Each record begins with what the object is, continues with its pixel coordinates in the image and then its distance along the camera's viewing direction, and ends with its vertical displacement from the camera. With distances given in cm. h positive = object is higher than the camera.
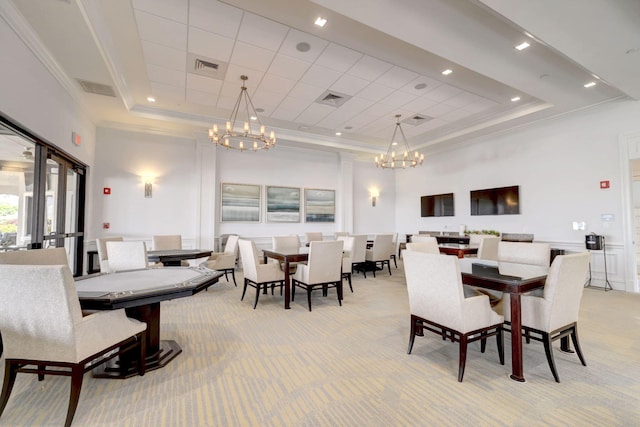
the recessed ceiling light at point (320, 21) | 337 +230
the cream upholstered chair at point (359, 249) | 591 -63
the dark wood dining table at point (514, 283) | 229 -53
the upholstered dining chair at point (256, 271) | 420 -77
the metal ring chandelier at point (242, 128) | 487 +202
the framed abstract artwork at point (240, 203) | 762 +43
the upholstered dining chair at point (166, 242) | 573 -47
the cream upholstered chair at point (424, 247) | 370 -36
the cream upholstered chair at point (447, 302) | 228 -69
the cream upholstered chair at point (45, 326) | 170 -65
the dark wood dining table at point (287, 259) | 419 -59
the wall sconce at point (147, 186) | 685 +77
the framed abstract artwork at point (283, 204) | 822 +43
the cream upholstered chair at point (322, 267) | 413 -70
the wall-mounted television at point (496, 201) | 689 +43
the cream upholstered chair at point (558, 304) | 228 -69
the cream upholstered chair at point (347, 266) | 511 -83
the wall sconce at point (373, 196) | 998 +77
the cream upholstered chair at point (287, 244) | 507 -50
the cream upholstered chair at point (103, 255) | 451 -56
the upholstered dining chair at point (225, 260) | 557 -80
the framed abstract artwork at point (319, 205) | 878 +42
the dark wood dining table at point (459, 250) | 524 -58
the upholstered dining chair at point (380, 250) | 637 -69
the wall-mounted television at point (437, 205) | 848 +41
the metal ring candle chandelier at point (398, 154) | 693 +210
